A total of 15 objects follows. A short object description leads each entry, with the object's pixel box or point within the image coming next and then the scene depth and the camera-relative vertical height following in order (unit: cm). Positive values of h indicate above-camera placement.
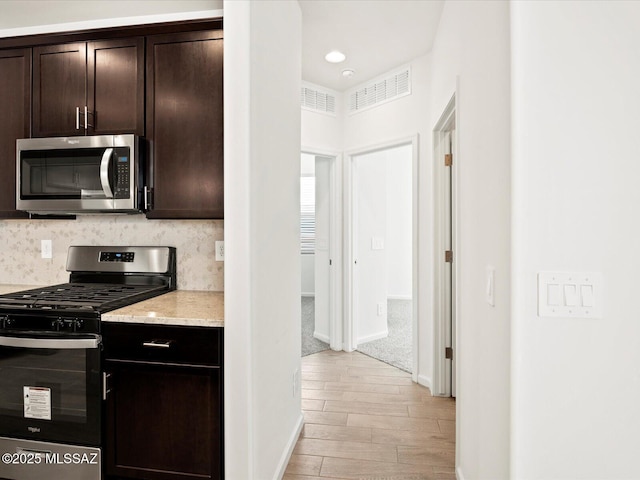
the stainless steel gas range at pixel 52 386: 179 -68
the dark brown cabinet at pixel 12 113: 231 +74
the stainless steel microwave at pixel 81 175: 212 +35
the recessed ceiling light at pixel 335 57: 331 +154
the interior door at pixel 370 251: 436 -14
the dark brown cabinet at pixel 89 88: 218 +85
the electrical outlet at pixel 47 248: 262 -6
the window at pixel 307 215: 699 +43
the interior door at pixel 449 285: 313 -37
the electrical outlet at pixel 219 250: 240 -7
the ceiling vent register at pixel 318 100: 390 +139
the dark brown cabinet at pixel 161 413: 172 -77
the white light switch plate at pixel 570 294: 118 -17
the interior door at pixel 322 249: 432 -11
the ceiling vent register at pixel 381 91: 352 +139
